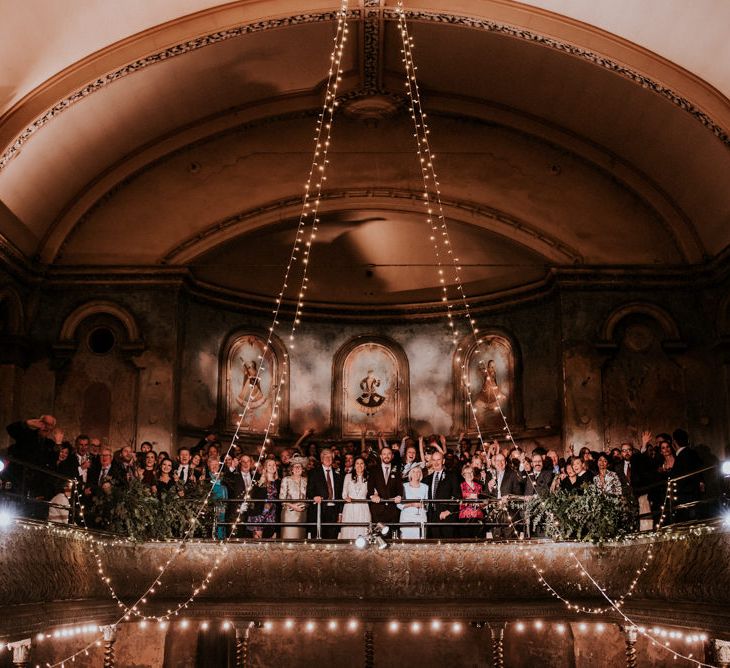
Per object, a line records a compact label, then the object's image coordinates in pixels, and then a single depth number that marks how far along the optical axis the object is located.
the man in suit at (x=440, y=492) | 13.37
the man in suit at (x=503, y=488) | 13.30
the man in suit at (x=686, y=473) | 11.27
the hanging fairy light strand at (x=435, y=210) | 16.13
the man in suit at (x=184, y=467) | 13.73
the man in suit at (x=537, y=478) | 13.01
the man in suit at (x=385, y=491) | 13.30
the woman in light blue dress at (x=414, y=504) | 13.32
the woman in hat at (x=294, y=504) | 13.62
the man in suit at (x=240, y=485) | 13.65
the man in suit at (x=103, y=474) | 12.41
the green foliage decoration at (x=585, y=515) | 12.30
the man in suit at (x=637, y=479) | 12.38
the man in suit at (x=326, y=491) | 13.63
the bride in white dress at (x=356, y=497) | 13.58
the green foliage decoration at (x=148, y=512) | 12.53
